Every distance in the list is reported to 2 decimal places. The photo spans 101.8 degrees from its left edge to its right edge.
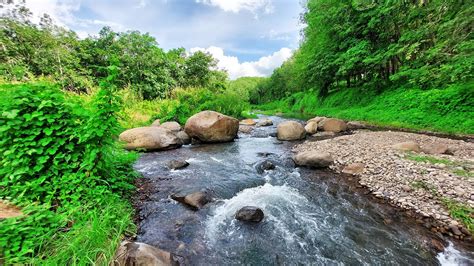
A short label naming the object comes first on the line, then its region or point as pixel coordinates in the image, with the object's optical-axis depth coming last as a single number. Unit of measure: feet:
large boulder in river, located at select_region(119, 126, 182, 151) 24.00
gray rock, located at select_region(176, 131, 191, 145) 29.60
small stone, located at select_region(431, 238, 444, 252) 9.31
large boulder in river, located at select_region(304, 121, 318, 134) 36.26
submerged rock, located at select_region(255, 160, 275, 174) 19.40
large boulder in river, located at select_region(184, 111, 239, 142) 29.53
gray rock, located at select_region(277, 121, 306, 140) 32.55
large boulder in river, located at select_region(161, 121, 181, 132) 33.55
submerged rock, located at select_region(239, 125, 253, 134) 39.45
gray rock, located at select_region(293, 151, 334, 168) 19.30
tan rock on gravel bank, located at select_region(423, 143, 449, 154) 19.16
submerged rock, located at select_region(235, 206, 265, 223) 11.53
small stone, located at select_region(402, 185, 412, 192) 13.41
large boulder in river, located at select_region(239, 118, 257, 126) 48.84
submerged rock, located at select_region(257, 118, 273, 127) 49.35
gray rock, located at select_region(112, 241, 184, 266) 6.99
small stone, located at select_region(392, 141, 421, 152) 19.61
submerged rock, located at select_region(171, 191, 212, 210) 12.84
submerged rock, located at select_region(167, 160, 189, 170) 19.24
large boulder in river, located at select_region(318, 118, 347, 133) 37.40
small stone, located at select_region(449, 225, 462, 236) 9.97
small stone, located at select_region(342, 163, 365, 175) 17.37
